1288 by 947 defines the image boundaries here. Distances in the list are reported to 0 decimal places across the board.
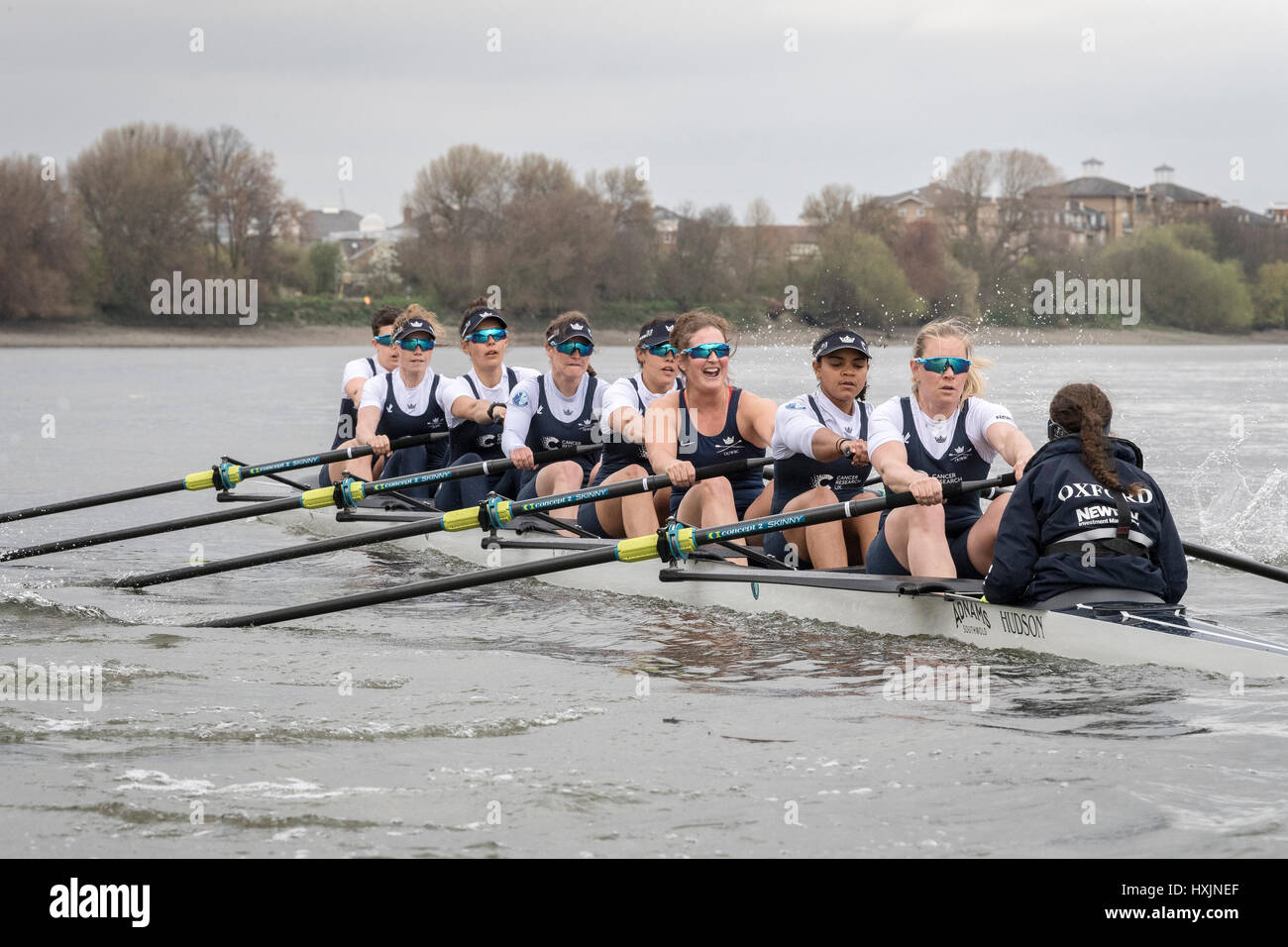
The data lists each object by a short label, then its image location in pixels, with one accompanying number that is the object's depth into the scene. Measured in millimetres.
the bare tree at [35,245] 53844
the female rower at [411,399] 9891
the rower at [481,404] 9469
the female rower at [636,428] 7848
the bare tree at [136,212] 54719
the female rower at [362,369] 10875
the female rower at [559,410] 8633
